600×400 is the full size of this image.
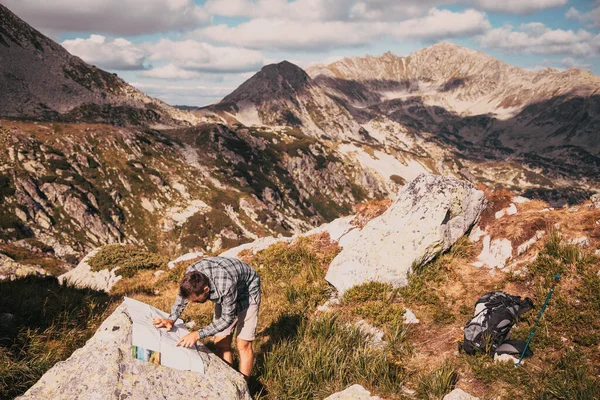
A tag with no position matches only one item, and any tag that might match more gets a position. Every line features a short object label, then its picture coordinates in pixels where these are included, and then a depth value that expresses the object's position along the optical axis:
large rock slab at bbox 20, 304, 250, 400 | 4.00
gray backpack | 7.42
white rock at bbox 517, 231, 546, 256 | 11.48
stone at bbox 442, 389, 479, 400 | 5.74
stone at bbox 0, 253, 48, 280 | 13.47
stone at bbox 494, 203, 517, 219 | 13.84
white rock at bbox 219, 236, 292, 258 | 18.11
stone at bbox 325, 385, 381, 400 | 5.55
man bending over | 5.39
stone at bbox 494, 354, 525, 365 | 7.00
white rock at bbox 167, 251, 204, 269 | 18.55
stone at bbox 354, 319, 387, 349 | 8.07
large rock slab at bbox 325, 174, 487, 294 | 11.54
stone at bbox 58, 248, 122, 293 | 17.22
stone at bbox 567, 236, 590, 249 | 10.30
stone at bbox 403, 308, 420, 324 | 9.45
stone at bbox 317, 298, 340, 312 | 10.57
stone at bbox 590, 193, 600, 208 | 12.66
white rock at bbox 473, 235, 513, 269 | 11.62
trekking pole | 6.87
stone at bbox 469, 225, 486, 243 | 13.05
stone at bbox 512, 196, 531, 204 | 14.51
